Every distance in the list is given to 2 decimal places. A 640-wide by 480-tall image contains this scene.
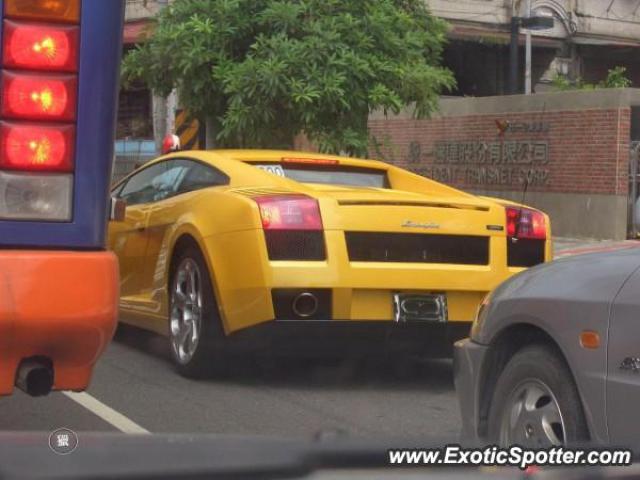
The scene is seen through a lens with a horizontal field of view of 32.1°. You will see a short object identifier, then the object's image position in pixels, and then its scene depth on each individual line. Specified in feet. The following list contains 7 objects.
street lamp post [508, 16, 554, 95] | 65.05
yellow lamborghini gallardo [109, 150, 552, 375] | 20.71
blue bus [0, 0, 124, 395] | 11.76
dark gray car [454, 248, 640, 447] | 12.59
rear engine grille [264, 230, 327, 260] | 20.68
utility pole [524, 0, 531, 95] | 78.59
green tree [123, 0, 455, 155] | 37.65
